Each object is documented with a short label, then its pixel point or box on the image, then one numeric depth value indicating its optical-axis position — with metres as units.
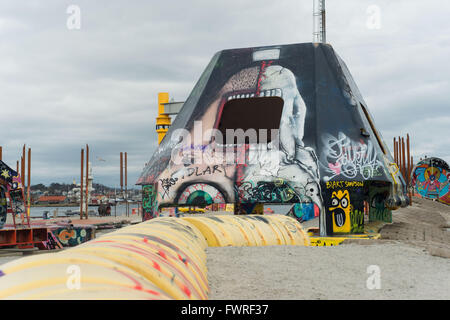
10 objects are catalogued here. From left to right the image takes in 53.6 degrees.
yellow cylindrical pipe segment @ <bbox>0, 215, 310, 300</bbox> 3.32
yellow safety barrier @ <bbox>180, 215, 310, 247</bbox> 9.48
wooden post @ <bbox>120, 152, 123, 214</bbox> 38.25
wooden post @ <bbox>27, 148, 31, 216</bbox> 28.01
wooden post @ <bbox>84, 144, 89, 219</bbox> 32.53
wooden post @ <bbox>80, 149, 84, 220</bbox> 34.08
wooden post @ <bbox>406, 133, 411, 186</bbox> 38.01
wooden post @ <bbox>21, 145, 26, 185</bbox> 27.97
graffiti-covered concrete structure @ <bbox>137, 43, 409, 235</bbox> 15.99
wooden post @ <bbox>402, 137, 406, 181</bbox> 38.47
